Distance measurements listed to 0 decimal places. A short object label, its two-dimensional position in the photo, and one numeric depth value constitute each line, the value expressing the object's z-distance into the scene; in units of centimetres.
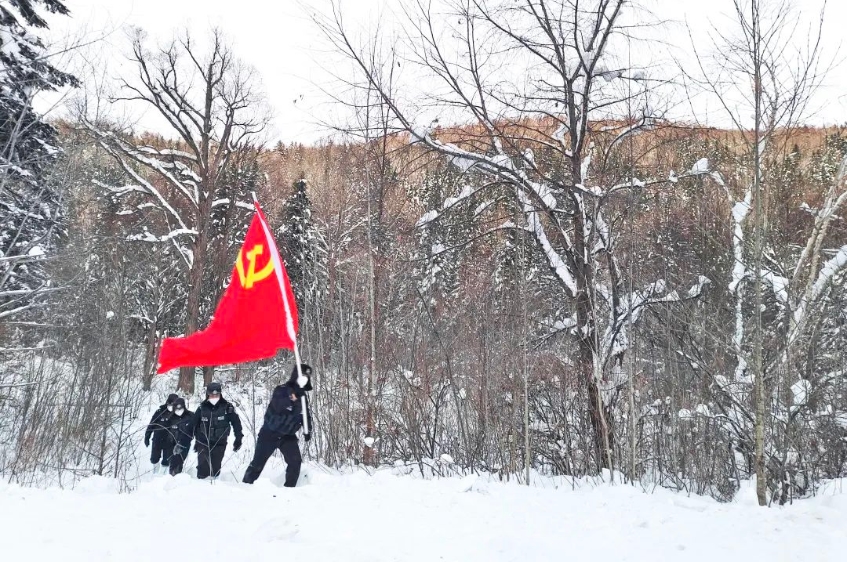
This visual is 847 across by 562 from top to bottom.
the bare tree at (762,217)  541
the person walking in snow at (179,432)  894
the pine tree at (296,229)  2531
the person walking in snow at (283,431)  695
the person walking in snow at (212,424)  843
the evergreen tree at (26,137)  677
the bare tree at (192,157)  1697
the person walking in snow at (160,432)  933
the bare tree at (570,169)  781
